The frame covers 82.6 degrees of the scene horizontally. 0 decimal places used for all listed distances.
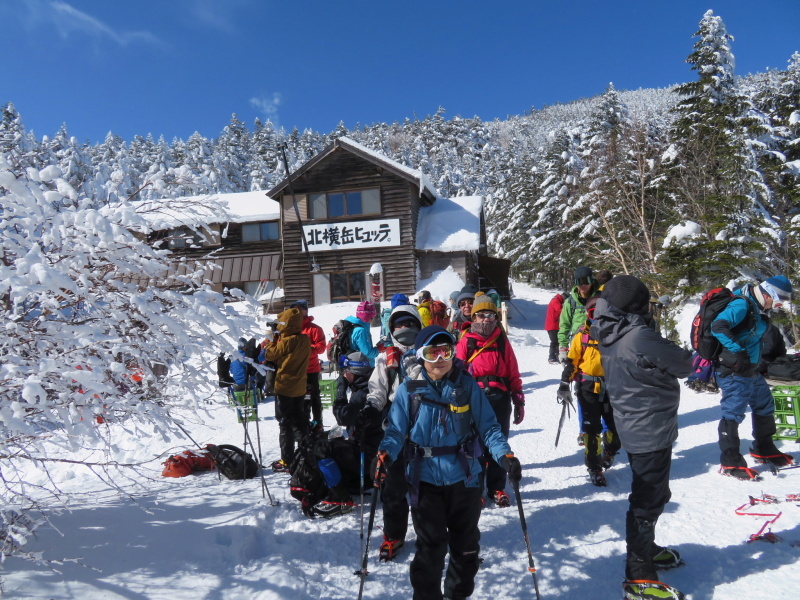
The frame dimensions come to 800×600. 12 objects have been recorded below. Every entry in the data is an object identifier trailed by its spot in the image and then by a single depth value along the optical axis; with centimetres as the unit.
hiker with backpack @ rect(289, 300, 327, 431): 669
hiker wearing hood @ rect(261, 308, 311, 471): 556
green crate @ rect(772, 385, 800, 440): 556
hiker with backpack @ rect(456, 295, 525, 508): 450
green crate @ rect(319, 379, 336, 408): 960
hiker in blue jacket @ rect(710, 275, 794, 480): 450
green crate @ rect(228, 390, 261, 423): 583
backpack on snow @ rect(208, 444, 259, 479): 540
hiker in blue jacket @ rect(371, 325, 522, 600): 292
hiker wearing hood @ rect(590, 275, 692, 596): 303
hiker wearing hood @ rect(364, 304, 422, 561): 375
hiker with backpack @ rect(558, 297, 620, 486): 486
